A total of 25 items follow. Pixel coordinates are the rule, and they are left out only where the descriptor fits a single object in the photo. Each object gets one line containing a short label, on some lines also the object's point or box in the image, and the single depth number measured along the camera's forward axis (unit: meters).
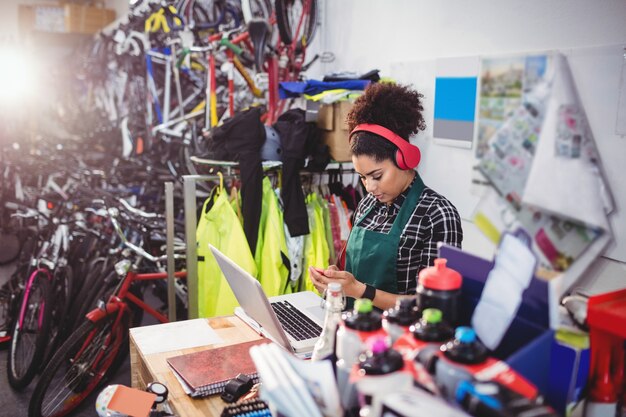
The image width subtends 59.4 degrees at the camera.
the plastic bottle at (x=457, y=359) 0.80
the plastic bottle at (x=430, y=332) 0.89
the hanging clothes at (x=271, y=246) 2.80
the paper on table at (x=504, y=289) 0.89
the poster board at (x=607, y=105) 1.86
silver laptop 1.48
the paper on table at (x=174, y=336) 1.68
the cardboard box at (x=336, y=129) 2.81
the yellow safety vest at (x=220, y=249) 2.72
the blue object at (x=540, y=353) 0.87
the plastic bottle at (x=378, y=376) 0.81
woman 1.73
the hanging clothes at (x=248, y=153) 2.73
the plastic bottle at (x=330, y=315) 1.14
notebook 1.40
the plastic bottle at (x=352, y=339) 0.89
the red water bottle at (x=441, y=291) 0.99
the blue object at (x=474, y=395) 0.73
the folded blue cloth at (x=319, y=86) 2.85
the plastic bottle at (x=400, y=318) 0.95
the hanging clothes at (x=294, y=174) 2.79
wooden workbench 1.34
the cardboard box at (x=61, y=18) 8.14
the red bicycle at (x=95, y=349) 2.64
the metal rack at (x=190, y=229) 2.70
